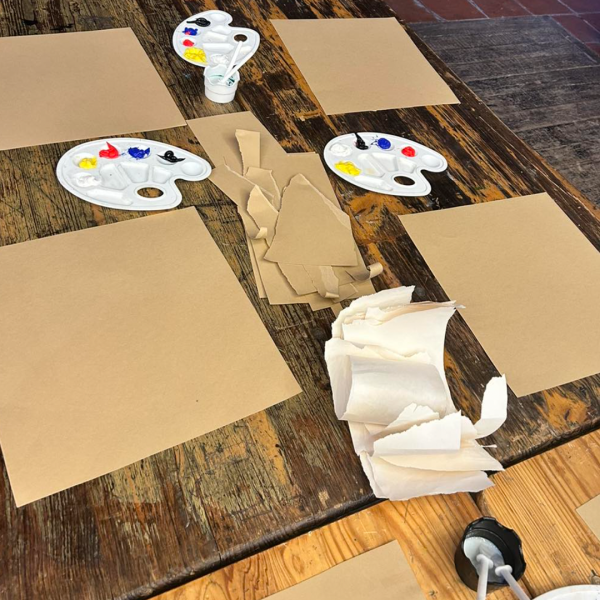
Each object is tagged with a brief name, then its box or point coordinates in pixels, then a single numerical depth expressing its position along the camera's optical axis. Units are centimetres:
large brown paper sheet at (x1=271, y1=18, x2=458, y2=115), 124
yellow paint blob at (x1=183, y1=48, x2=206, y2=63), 120
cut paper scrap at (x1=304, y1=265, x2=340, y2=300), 87
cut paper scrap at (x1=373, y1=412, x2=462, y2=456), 65
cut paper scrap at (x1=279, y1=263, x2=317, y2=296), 87
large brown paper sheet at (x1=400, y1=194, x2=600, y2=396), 88
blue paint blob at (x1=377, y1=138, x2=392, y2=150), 114
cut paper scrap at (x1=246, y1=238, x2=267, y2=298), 86
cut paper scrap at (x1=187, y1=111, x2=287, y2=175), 104
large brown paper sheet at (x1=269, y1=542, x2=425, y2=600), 62
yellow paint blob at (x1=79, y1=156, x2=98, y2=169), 96
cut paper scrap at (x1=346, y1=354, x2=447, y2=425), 71
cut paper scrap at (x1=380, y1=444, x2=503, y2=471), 66
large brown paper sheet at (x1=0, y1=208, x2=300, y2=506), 66
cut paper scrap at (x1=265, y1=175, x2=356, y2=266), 91
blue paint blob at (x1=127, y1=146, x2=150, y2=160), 99
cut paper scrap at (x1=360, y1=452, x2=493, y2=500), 67
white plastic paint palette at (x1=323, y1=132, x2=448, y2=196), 108
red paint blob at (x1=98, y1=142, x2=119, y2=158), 98
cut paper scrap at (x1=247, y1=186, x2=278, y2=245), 93
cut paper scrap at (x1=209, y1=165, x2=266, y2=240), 94
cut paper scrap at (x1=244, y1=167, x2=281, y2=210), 99
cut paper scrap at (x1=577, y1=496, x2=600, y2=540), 73
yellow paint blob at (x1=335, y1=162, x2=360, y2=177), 108
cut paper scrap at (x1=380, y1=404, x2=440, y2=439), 67
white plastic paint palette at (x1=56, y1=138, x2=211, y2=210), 93
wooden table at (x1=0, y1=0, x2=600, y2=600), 61
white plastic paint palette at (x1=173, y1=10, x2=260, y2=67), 121
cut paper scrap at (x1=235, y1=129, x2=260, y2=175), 103
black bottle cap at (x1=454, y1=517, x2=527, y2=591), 63
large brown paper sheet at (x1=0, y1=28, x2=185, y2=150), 101
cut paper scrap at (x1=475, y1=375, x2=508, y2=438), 70
